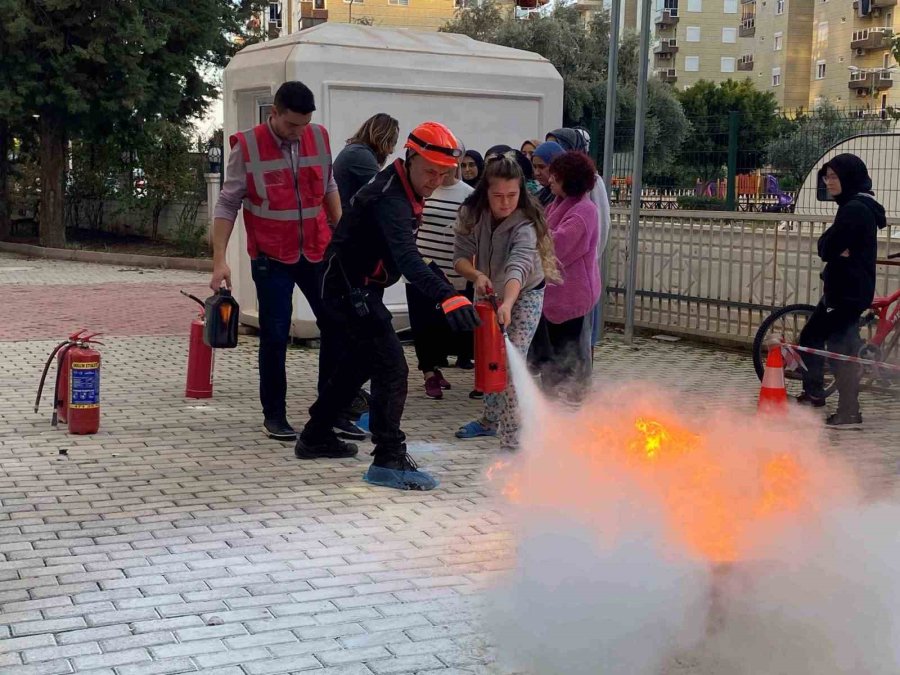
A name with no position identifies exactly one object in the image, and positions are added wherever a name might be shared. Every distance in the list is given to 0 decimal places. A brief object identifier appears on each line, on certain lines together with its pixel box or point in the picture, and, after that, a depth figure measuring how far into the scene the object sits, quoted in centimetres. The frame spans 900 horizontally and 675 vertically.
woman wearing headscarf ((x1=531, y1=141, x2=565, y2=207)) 830
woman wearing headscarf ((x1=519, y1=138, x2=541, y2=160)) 1034
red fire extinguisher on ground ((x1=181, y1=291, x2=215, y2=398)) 877
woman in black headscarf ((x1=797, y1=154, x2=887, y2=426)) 818
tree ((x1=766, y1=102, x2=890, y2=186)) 1225
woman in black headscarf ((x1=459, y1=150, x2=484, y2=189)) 930
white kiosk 1090
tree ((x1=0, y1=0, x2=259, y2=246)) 2441
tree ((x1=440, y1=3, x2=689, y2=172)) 4462
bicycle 900
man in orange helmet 586
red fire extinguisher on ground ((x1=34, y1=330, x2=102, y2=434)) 742
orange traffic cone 768
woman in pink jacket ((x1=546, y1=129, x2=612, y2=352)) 797
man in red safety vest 708
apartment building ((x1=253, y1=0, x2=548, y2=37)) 9344
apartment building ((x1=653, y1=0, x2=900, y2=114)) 8588
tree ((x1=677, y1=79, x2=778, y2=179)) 1240
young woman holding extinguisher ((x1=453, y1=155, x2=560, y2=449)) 672
